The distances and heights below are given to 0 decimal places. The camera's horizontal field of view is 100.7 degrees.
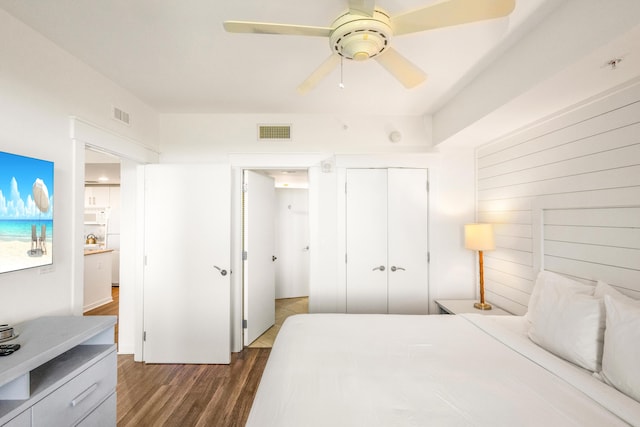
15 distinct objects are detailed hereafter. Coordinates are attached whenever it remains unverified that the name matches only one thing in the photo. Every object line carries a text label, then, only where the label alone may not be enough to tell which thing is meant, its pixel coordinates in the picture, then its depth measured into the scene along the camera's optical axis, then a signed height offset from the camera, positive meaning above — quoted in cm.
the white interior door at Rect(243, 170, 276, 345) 305 -49
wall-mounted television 144 +3
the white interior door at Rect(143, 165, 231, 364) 274 -52
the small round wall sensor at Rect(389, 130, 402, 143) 300 +89
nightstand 244 -90
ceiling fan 106 +83
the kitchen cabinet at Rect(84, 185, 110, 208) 594 +48
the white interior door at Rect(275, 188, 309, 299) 495 -48
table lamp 245 -25
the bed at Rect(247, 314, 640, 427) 103 -79
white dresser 115 -81
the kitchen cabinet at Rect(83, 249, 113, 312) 429 -105
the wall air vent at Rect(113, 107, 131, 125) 234 +91
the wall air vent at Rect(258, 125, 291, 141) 301 +95
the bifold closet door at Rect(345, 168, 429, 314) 292 -39
